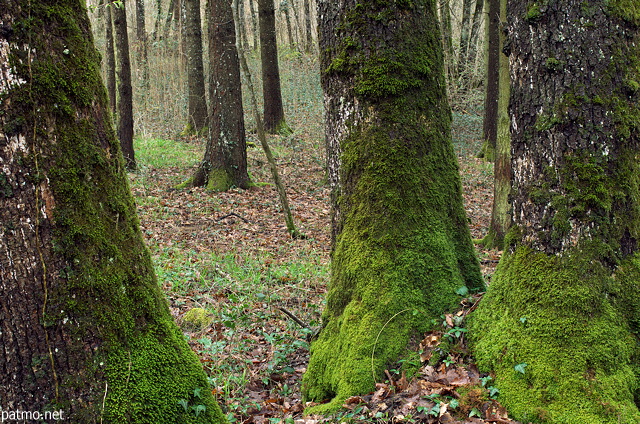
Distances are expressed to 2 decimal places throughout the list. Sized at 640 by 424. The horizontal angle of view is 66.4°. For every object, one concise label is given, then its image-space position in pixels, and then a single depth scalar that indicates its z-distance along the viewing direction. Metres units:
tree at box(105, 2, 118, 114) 13.04
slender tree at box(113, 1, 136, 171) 13.01
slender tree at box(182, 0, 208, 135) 15.85
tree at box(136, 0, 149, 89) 19.42
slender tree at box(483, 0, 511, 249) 7.09
